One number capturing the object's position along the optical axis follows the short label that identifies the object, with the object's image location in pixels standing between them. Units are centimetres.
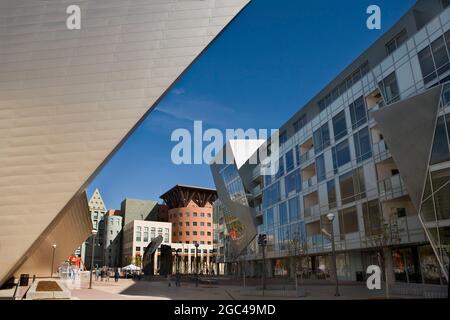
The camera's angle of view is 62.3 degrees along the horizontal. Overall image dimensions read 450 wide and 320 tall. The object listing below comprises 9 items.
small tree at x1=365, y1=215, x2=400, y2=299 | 2587
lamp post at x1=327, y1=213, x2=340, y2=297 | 2168
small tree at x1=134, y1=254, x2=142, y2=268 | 11429
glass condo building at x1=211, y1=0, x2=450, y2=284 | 1972
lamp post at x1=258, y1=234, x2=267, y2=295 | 2656
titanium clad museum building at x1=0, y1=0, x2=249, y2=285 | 1828
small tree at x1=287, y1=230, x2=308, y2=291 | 4148
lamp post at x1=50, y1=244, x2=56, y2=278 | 3916
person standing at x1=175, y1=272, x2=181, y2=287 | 3734
